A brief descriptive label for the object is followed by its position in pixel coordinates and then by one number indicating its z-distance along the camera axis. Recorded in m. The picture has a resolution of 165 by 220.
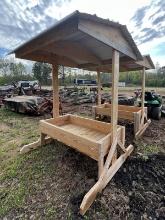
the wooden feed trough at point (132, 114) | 3.45
